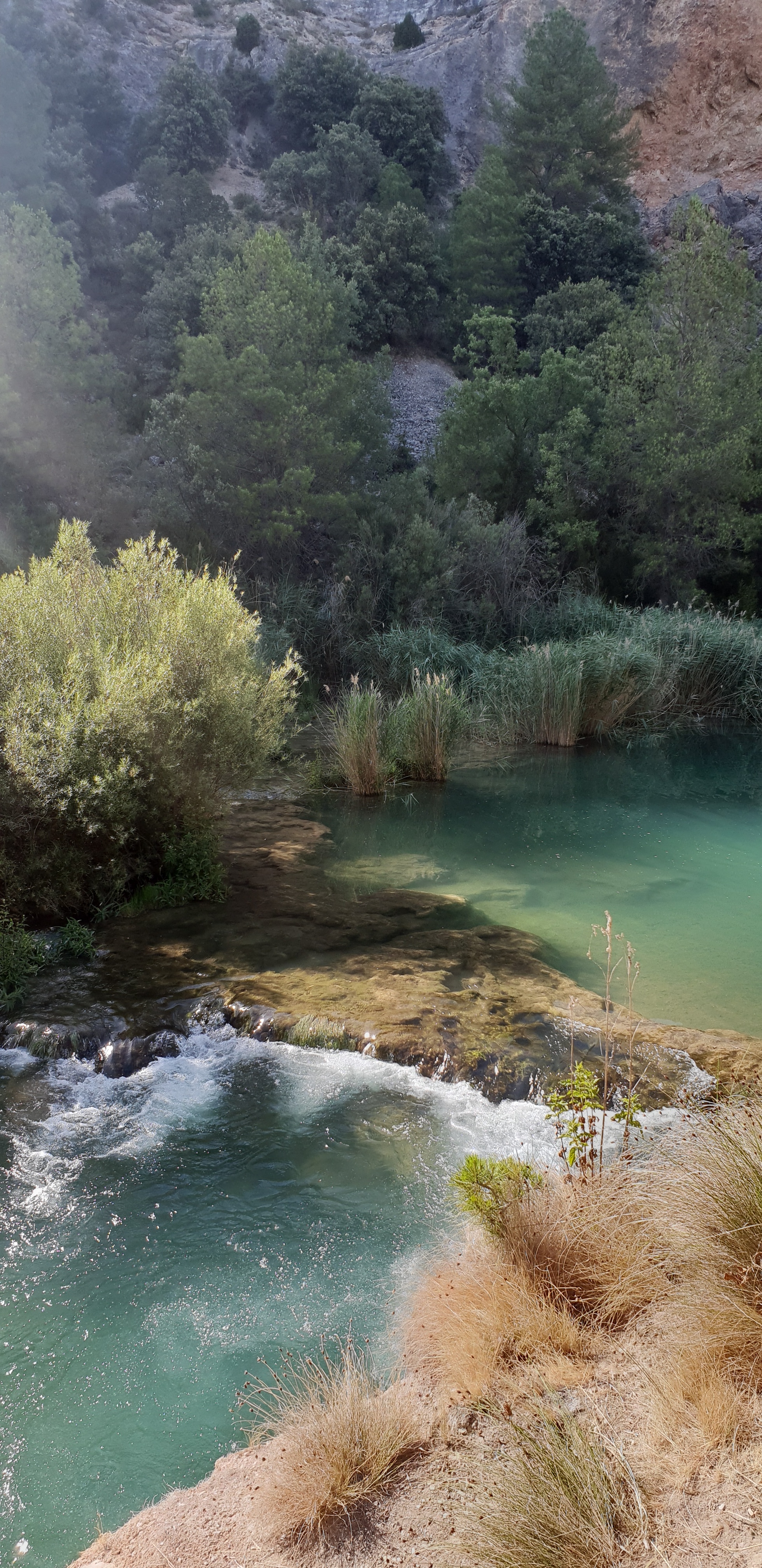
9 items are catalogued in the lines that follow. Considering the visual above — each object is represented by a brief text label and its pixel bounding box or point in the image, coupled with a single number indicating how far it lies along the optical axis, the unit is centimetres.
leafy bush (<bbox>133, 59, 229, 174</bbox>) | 3262
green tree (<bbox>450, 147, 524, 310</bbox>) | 2878
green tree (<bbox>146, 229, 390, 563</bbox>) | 1703
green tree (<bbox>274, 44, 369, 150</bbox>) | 3428
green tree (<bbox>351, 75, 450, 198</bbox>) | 3331
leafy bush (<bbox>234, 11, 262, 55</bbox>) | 3769
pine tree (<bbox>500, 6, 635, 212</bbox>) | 3092
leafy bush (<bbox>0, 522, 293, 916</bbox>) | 592
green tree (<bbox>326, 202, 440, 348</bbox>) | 2802
